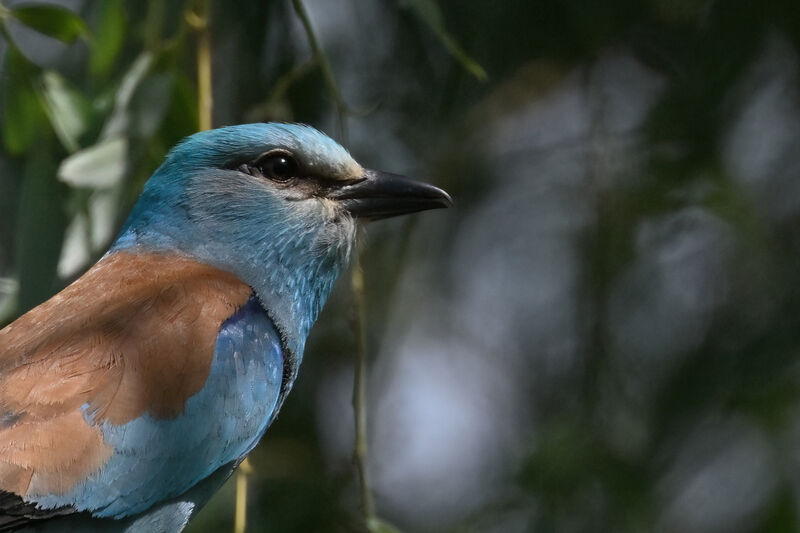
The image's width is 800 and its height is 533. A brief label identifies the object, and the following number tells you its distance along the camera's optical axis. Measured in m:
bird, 5.89
